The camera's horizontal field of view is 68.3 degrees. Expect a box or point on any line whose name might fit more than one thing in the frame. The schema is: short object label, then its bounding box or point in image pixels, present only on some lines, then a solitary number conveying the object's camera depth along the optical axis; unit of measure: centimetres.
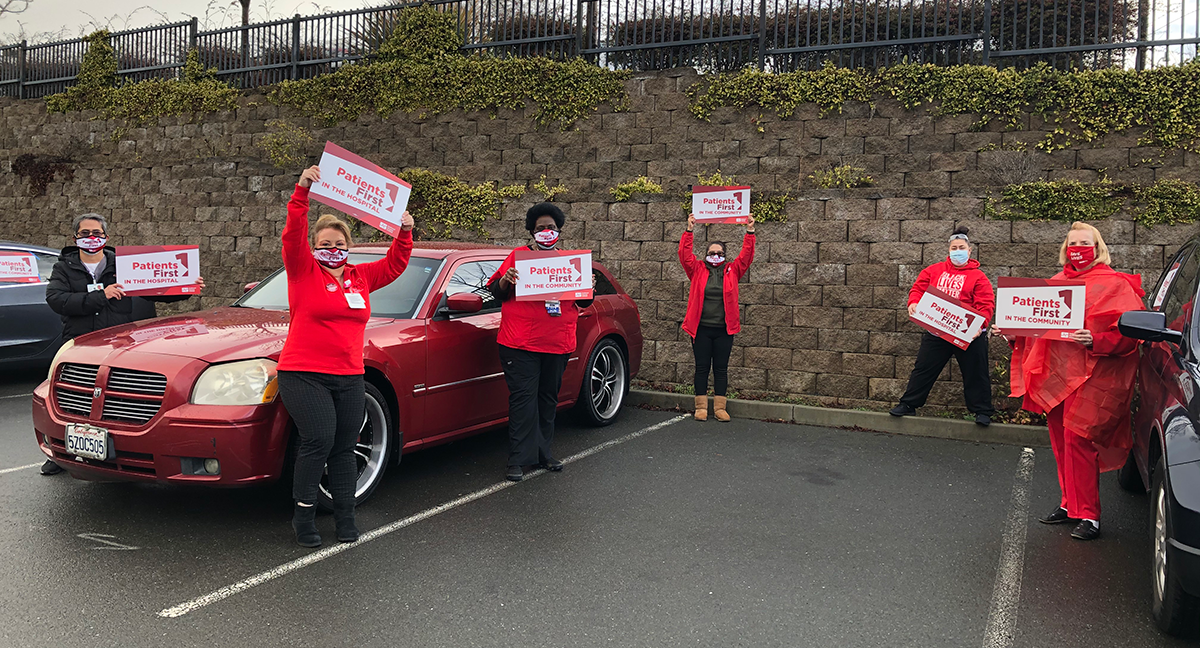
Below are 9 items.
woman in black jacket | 599
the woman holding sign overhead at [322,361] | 438
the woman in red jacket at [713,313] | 841
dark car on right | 327
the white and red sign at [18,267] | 735
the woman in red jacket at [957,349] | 777
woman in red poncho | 474
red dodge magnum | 458
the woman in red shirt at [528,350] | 599
